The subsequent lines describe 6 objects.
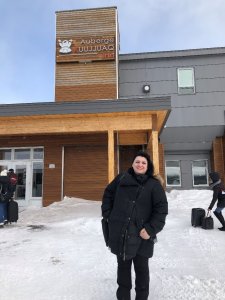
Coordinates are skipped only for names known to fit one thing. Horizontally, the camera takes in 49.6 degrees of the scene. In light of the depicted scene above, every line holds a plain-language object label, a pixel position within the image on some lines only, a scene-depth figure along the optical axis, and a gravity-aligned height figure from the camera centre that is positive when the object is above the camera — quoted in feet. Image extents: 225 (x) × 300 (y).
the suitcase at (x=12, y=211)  22.93 -3.47
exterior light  43.84 +15.12
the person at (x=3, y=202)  22.49 -2.58
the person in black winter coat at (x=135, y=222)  7.99 -1.62
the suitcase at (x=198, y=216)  20.99 -3.71
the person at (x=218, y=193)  20.71 -1.73
